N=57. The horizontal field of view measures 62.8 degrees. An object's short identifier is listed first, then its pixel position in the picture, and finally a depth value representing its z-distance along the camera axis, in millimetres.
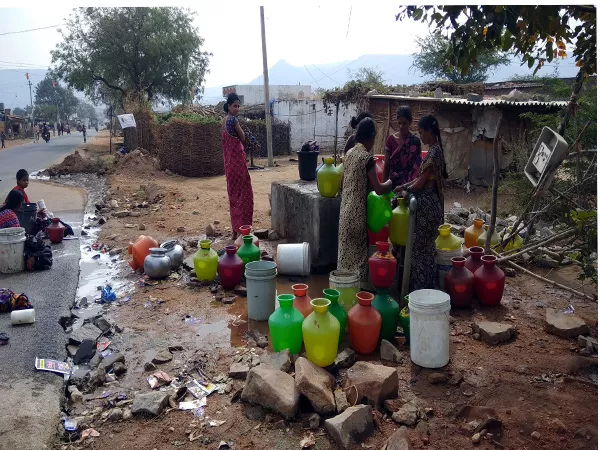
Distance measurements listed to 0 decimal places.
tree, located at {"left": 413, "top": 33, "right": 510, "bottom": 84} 33188
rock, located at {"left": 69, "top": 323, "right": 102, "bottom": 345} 4402
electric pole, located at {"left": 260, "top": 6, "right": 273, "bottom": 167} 16759
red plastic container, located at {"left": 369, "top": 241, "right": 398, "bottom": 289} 4270
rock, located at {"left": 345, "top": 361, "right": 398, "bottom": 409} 3174
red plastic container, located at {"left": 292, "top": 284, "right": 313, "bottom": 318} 4016
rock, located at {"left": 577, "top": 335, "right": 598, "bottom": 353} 3914
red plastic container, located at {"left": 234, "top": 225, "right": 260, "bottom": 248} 5836
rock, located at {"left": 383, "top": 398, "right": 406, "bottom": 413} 3145
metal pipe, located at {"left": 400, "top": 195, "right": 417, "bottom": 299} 4341
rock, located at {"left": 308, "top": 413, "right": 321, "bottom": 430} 3064
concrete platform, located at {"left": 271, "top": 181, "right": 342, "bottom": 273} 6062
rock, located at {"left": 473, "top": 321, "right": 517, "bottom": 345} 4125
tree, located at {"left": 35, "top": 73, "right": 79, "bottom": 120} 72788
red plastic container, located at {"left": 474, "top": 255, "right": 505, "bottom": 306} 4734
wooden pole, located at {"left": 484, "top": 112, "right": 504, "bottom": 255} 4664
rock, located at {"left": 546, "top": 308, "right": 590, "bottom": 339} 4195
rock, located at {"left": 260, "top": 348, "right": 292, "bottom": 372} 3529
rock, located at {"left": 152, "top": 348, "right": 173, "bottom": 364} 4036
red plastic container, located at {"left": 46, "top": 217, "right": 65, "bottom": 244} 7695
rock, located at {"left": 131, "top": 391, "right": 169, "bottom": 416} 3273
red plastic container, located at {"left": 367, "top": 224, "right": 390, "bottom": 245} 5125
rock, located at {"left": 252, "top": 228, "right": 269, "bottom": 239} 7471
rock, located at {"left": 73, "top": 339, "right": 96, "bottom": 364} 4160
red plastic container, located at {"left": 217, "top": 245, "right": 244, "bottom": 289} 5508
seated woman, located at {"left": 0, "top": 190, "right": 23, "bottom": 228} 6293
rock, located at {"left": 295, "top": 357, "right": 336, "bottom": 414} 3125
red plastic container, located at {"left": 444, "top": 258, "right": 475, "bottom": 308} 4691
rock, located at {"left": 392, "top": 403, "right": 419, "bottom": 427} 3033
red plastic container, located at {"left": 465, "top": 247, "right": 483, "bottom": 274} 4914
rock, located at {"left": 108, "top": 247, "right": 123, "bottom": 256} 7432
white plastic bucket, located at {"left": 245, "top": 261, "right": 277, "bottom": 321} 4683
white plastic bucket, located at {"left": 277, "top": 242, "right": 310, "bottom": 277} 5855
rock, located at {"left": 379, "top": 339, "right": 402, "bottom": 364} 3854
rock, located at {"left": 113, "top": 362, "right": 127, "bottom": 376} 3918
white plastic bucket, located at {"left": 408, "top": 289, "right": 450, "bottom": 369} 3607
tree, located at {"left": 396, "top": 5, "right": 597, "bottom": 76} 2691
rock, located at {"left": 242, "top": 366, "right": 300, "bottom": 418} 3143
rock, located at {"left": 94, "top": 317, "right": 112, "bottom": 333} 4719
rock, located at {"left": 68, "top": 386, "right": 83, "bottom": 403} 3537
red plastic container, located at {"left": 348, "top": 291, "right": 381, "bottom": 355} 3881
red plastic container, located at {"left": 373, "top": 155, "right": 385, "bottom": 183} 5855
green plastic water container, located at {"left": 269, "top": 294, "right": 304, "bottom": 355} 3832
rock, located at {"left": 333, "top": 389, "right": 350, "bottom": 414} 3137
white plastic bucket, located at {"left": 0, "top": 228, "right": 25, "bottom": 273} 6055
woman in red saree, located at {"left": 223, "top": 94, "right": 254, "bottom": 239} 6762
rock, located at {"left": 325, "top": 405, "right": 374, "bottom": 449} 2852
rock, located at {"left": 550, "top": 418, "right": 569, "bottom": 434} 2863
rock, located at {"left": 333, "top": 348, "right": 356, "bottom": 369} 3783
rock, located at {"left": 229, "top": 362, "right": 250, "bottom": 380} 3697
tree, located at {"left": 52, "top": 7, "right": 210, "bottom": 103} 26156
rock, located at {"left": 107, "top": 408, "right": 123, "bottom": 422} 3260
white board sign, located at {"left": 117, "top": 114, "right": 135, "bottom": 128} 17266
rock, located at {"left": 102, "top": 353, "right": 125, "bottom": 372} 3958
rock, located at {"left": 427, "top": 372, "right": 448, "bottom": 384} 3490
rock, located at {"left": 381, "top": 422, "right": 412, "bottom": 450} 2738
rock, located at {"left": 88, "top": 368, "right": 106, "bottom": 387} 3740
